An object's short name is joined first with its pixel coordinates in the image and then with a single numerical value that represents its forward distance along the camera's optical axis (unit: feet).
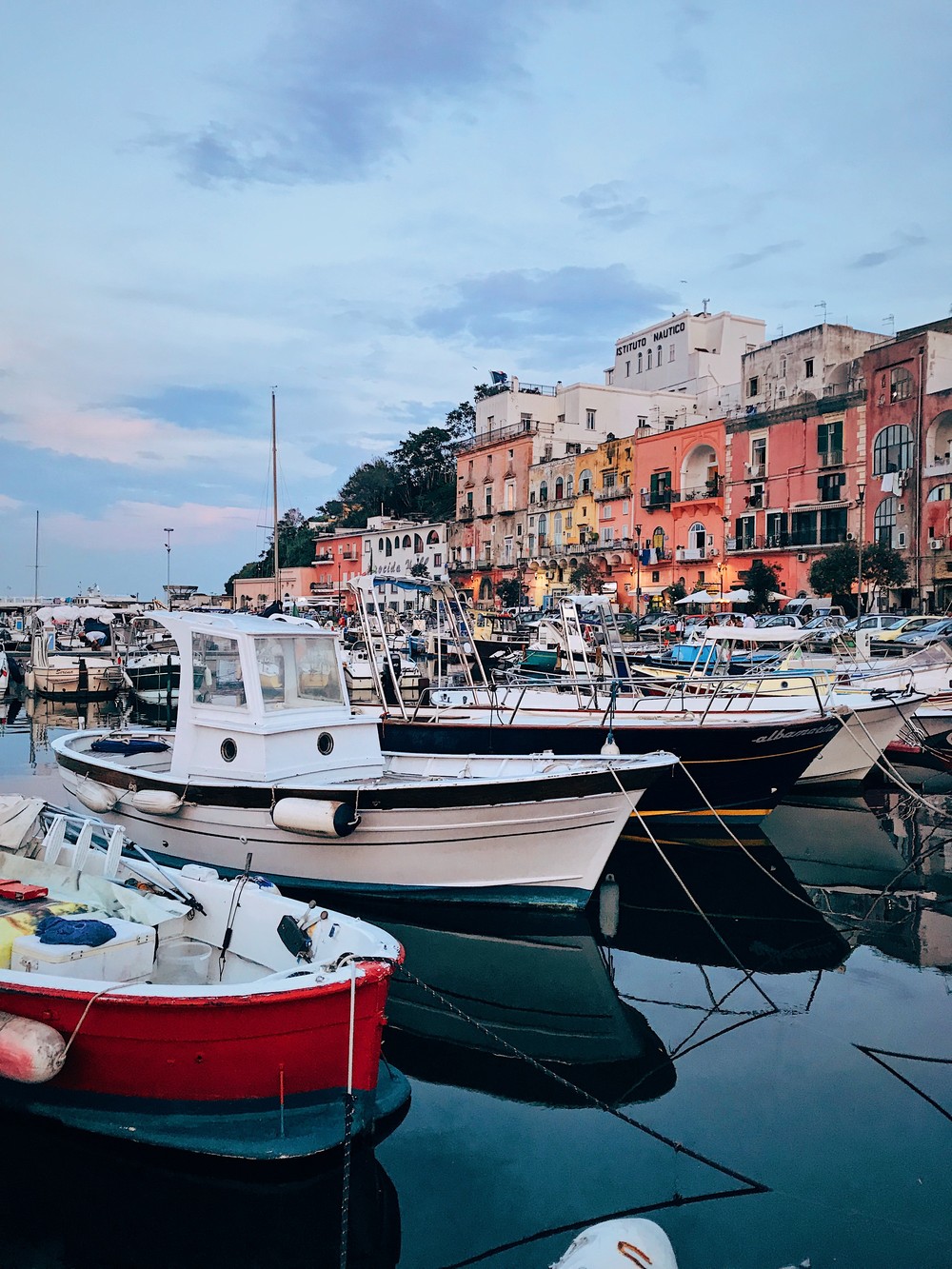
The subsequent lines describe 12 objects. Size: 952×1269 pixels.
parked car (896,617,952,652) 79.15
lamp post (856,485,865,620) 107.55
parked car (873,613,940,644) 88.94
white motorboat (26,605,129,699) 106.32
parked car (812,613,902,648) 94.94
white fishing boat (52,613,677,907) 28.99
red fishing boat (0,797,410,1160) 16.38
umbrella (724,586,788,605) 113.91
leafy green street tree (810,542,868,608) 116.47
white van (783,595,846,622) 115.55
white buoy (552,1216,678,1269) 13.51
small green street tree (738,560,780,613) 127.75
